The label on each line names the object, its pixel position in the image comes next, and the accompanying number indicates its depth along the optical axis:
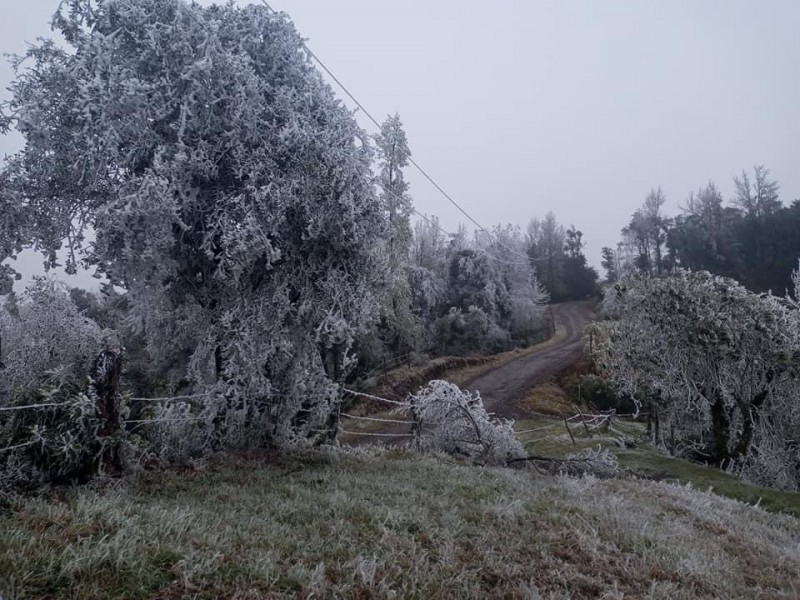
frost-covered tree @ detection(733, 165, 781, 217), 59.16
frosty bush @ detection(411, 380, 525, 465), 9.52
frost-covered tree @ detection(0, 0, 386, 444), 6.08
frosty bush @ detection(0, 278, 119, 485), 4.85
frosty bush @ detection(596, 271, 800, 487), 12.55
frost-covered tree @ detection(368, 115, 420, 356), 24.40
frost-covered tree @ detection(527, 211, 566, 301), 67.88
